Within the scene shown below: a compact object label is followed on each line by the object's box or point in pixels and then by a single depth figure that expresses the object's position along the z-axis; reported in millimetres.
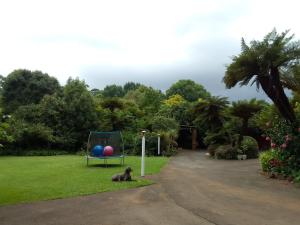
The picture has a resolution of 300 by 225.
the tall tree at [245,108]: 11854
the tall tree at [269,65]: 7037
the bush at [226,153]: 11781
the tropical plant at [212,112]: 12531
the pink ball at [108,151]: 9281
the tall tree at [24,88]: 18922
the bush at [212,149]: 12630
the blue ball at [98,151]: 9416
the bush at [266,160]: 7834
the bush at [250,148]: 12142
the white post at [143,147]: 6991
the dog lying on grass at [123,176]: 6321
